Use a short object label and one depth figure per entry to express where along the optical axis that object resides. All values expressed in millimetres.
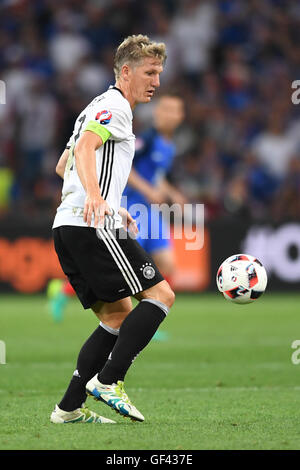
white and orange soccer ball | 11289
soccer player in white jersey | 10156
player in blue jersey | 19812
